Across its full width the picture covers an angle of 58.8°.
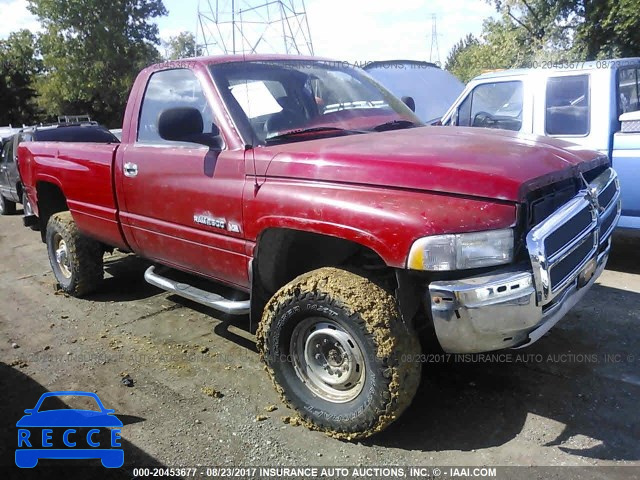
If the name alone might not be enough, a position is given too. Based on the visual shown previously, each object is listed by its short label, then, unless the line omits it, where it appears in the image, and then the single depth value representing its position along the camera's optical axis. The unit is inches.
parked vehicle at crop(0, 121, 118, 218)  294.4
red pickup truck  100.3
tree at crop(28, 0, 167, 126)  1546.5
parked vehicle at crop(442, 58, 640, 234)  217.5
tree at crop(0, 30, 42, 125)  1632.6
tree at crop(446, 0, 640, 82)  513.7
